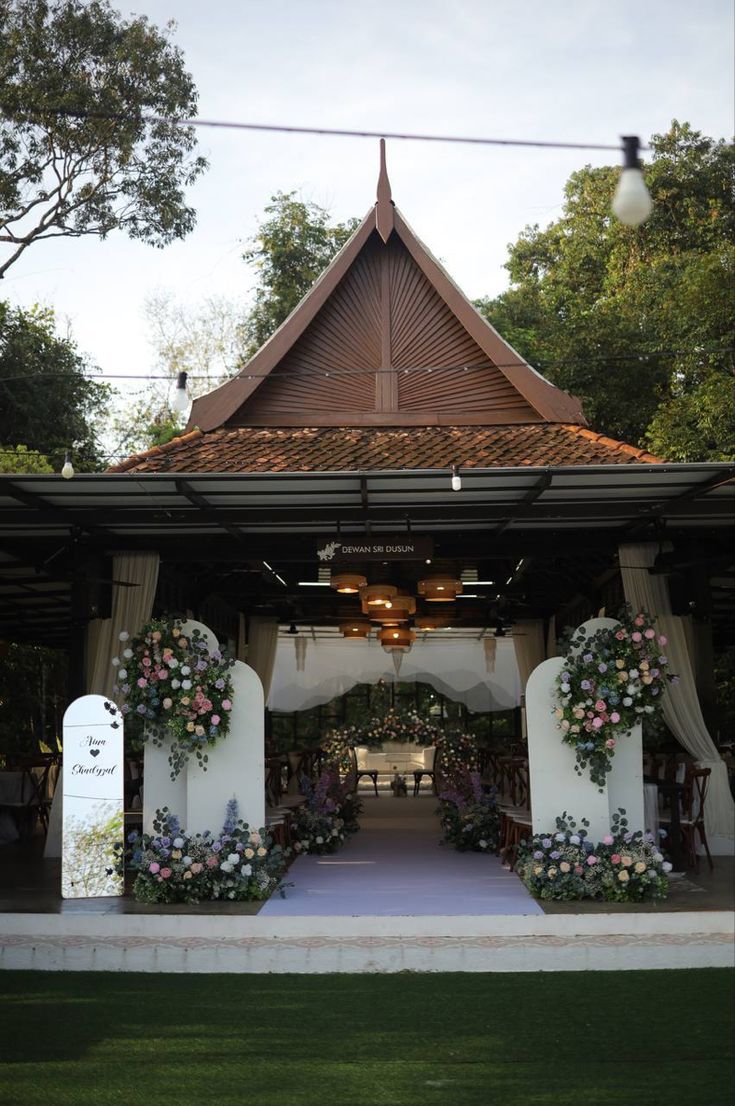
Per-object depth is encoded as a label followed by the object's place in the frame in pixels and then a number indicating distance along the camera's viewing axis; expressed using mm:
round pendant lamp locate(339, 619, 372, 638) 14680
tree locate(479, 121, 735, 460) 20172
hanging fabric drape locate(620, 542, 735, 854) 10594
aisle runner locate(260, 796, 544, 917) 8102
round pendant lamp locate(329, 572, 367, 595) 11156
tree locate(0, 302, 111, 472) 21922
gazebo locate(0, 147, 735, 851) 8977
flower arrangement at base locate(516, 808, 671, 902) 8070
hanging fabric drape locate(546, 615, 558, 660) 17594
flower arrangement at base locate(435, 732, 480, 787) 15539
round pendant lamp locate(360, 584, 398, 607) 11438
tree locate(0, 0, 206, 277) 20906
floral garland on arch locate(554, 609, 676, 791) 8492
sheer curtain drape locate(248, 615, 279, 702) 17266
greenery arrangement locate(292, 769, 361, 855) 11320
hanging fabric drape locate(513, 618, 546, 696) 18175
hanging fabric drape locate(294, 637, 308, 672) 19359
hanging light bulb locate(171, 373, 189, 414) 8773
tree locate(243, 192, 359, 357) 26984
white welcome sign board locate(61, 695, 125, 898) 8391
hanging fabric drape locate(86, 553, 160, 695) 10891
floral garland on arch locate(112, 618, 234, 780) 8523
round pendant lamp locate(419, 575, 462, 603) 11602
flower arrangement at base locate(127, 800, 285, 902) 8141
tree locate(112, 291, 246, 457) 28531
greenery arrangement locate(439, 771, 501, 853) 11297
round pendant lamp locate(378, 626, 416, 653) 14070
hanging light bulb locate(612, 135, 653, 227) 5105
